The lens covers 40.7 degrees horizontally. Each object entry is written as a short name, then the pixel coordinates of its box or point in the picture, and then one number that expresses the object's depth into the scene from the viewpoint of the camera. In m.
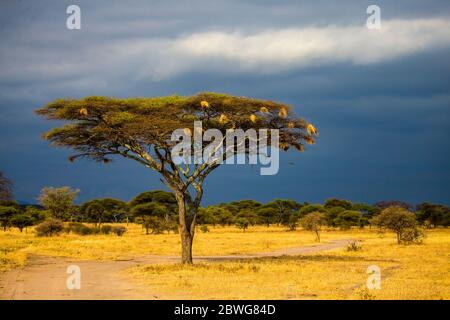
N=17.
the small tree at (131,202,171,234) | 79.50
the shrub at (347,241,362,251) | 40.23
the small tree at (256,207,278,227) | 97.12
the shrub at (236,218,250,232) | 83.44
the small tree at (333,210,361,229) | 85.81
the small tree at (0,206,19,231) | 74.31
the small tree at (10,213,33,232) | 71.44
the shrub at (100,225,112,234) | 66.31
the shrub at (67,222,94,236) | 64.50
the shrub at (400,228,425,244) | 47.56
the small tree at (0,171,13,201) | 47.19
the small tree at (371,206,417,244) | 48.03
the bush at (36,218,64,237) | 56.95
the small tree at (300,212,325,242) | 58.00
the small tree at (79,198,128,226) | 86.88
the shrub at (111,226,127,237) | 63.15
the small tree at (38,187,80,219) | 70.58
